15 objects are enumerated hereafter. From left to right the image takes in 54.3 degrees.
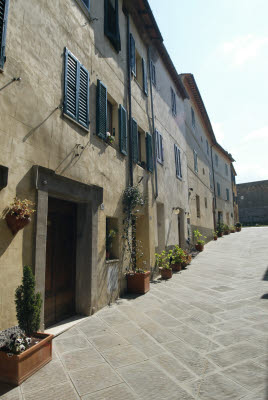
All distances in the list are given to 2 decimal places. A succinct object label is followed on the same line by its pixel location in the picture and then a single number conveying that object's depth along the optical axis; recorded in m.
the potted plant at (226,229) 23.76
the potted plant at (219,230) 22.28
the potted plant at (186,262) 10.32
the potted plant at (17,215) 3.46
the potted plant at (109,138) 6.49
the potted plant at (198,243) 14.58
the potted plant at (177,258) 9.98
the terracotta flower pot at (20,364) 2.80
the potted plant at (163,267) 8.83
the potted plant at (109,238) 6.37
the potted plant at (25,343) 2.81
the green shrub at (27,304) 3.12
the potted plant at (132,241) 6.88
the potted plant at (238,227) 27.05
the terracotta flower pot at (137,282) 6.83
